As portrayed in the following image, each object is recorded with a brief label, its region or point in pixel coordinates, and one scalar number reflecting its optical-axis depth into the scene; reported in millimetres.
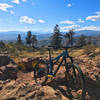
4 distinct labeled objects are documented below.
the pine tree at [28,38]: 62062
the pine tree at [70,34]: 44981
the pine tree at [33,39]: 64000
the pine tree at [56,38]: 46394
